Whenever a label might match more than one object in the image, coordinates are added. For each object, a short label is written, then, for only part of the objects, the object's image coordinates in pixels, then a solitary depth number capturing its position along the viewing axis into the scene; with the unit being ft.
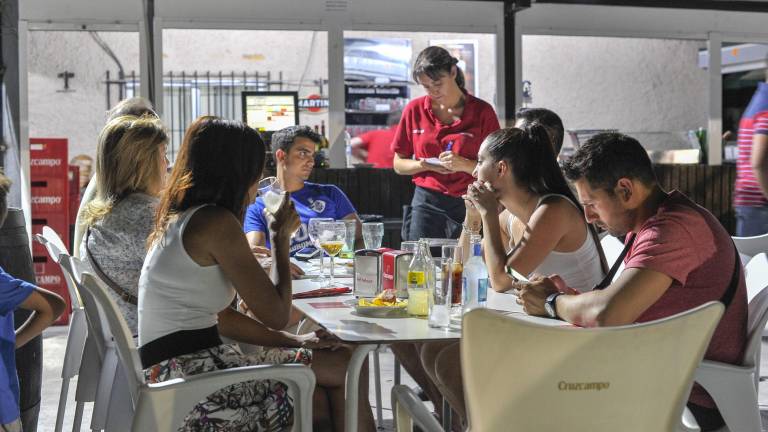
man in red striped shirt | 14.28
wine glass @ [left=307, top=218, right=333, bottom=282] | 9.80
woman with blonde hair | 9.16
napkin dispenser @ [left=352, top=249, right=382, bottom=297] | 8.27
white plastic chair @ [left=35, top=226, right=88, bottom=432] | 10.36
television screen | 23.36
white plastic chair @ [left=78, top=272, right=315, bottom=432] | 6.12
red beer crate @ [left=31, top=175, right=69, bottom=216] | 21.31
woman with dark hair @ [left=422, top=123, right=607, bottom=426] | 8.64
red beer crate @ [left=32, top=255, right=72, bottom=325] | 20.85
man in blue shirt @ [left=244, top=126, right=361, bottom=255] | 12.72
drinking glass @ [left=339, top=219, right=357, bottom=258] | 10.51
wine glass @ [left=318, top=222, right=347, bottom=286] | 9.64
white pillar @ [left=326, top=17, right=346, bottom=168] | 23.22
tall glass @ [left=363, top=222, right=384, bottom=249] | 10.64
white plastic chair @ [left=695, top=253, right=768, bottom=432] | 6.56
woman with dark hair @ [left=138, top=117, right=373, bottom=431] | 7.02
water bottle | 7.49
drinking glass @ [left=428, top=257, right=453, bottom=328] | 7.05
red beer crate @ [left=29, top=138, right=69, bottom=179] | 21.09
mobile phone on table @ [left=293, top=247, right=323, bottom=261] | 11.89
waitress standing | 14.51
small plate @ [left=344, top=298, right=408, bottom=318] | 7.55
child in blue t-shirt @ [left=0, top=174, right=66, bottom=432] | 7.83
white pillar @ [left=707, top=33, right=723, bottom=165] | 26.00
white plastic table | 6.56
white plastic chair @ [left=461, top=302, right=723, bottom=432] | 4.78
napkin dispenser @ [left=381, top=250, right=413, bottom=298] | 8.24
